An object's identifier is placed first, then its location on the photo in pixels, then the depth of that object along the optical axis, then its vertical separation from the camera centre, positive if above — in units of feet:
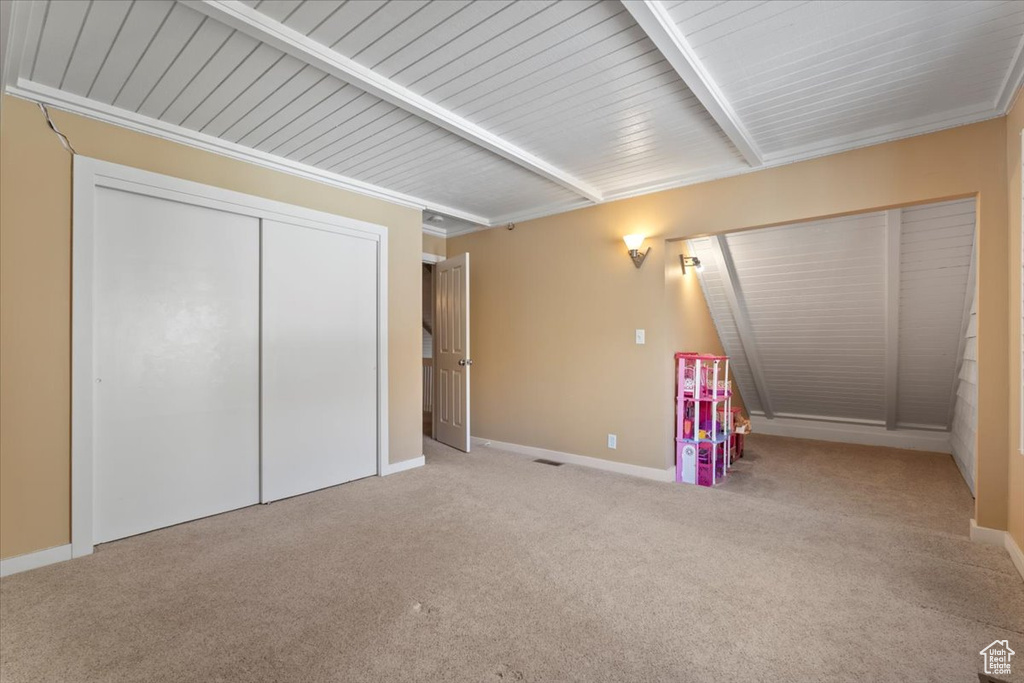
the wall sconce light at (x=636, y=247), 12.77 +2.64
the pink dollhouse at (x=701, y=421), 12.49 -2.20
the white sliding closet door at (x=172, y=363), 8.74 -0.43
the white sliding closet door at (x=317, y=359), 11.02 -0.43
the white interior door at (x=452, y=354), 15.53 -0.41
